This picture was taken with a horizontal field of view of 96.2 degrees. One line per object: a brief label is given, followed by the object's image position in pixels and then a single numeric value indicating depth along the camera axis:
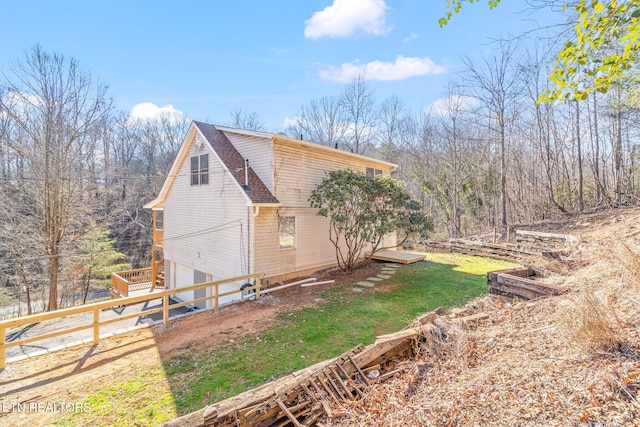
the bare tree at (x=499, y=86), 15.70
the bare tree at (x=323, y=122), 28.27
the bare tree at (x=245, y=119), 31.31
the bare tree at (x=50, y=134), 13.55
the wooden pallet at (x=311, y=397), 3.01
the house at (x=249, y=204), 9.96
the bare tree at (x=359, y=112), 27.13
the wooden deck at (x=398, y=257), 12.63
